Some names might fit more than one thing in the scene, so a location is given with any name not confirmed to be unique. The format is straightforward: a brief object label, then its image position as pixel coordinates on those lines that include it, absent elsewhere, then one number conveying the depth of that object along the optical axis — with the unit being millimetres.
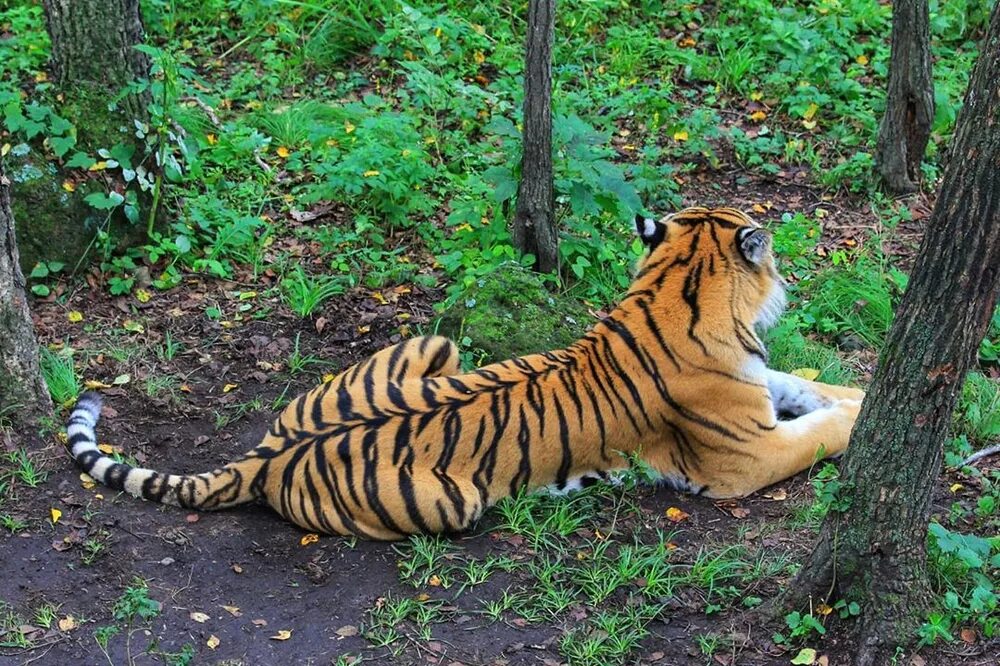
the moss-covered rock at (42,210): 12500
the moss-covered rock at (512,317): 11719
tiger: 9555
